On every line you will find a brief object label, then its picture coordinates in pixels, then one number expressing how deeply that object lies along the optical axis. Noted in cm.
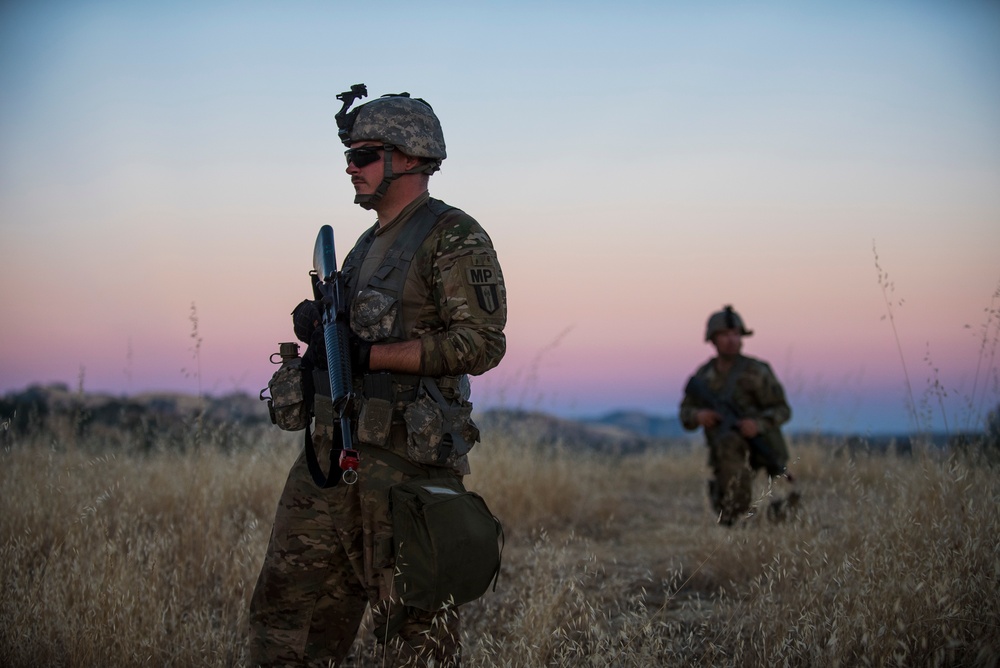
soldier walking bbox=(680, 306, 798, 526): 766
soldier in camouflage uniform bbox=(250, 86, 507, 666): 314
